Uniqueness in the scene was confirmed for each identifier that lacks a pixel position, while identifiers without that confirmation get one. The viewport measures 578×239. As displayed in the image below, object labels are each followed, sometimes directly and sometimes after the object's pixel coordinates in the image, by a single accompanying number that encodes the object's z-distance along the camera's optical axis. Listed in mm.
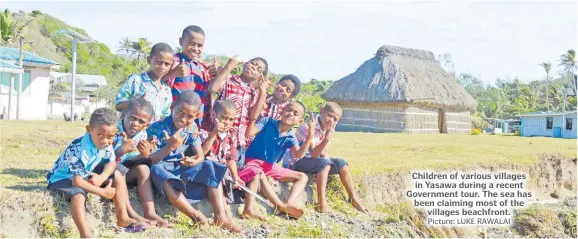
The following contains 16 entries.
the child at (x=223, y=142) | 5848
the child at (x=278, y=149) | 6410
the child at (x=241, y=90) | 6426
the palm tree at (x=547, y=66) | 53500
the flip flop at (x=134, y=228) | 5293
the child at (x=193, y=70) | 6391
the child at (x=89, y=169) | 4957
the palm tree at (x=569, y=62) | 55475
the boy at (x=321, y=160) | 6840
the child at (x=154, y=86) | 5961
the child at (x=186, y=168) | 5594
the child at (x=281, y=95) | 6961
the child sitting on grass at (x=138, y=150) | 5406
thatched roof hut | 26781
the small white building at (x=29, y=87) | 23906
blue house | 33188
